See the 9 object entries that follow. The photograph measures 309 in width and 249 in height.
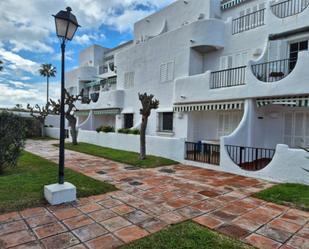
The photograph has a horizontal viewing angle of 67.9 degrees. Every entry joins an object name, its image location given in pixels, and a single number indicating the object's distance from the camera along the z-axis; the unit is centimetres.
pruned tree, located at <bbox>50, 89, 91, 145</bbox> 2333
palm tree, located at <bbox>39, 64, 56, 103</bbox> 5325
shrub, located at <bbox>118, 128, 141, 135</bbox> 1885
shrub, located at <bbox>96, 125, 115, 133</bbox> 2258
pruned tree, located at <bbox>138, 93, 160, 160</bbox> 1469
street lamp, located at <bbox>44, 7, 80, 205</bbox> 683
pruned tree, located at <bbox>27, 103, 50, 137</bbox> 3375
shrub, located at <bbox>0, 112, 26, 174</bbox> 1025
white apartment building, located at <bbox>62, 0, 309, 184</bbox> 1196
